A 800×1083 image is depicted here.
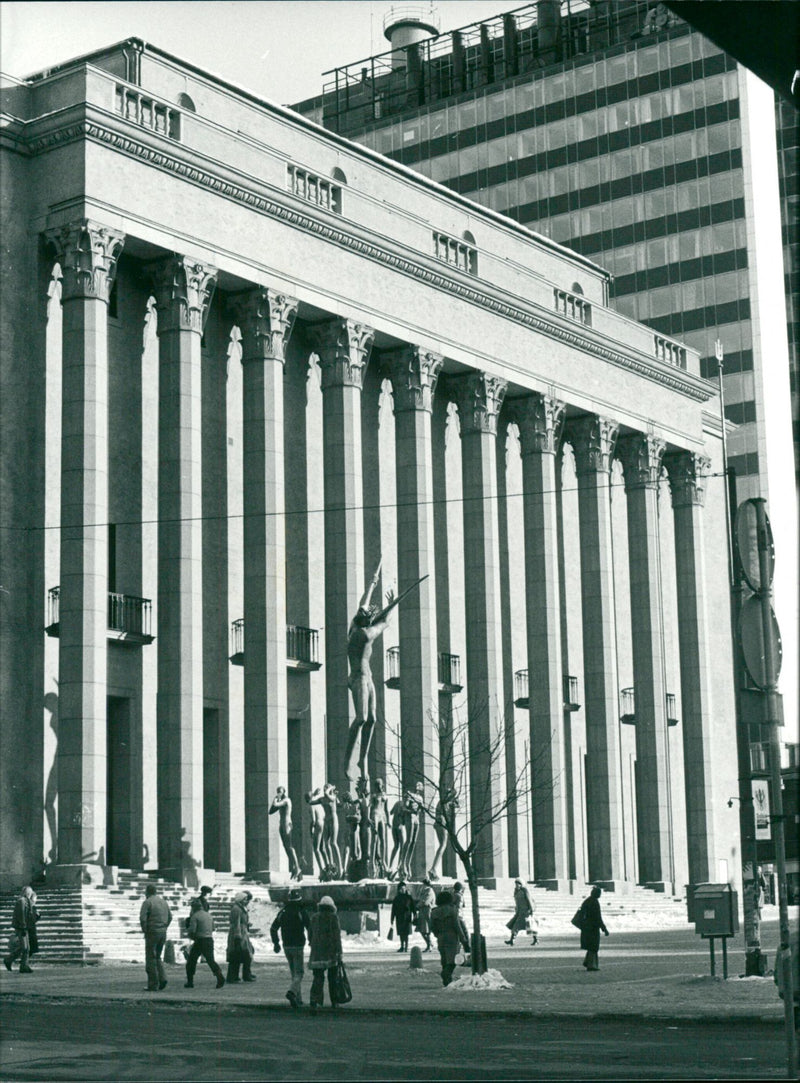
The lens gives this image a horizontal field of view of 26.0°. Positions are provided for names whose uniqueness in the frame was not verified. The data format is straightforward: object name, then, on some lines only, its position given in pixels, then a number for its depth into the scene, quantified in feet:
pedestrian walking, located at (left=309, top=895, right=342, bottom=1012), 72.79
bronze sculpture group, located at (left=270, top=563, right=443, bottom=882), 124.47
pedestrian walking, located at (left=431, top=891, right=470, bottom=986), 84.89
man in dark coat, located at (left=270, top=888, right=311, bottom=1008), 75.25
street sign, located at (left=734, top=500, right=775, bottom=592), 35.68
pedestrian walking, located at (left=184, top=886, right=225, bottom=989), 86.99
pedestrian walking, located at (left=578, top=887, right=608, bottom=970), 97.76
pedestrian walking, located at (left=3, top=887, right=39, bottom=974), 98.63
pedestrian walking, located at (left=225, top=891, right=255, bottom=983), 90.02
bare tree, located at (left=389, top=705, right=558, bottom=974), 154.51
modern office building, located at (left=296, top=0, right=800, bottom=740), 273.54
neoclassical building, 133.18
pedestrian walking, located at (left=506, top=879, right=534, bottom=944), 130.52
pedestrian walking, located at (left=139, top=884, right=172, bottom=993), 84.53
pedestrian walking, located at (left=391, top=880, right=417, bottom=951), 114.83
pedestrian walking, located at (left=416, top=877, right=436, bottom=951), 118.42
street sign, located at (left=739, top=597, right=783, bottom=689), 31.17
